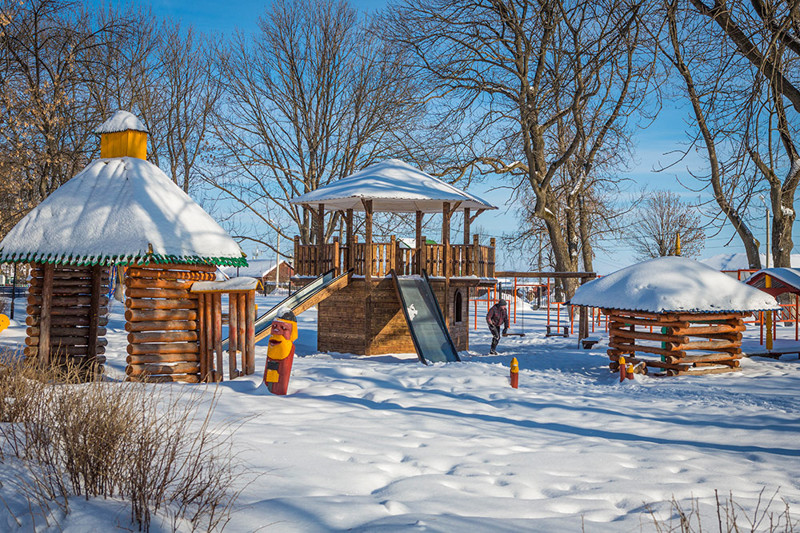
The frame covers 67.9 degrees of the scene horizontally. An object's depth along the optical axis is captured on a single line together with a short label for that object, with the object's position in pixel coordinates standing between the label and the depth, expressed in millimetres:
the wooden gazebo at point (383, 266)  16688
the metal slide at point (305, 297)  14945
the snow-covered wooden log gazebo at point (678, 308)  12914
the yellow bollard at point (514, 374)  10818
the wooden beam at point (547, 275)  19516
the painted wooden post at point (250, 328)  9844
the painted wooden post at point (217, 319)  10195
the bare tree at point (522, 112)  18781
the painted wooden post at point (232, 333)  9648
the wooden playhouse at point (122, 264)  9758
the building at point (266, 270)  72375
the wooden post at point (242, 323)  9719
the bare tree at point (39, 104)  19719
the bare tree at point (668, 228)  47281
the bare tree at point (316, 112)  28422
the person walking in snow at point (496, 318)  17828
